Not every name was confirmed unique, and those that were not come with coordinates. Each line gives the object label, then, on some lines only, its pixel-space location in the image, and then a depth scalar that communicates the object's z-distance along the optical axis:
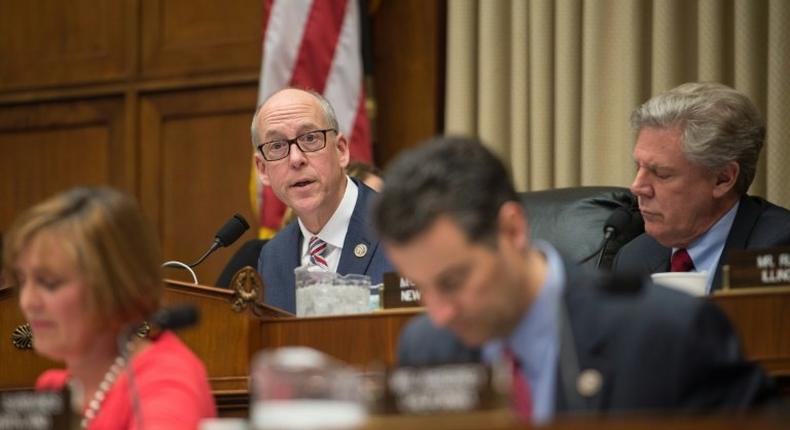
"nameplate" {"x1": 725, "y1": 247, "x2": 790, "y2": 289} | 6.85
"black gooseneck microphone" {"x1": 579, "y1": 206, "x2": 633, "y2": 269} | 8.51
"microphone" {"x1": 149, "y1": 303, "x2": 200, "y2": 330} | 5.18
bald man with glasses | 9.37
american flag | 11.85
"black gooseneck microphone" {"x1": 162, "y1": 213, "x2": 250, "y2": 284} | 8.80
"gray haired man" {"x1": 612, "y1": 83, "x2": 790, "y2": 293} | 8.30
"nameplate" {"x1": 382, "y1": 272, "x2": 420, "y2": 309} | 7.43
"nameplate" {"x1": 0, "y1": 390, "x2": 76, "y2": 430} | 4.76
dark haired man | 4.60
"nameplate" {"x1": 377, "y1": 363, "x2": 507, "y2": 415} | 4.05
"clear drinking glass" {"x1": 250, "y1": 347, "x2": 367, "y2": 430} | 3.95
